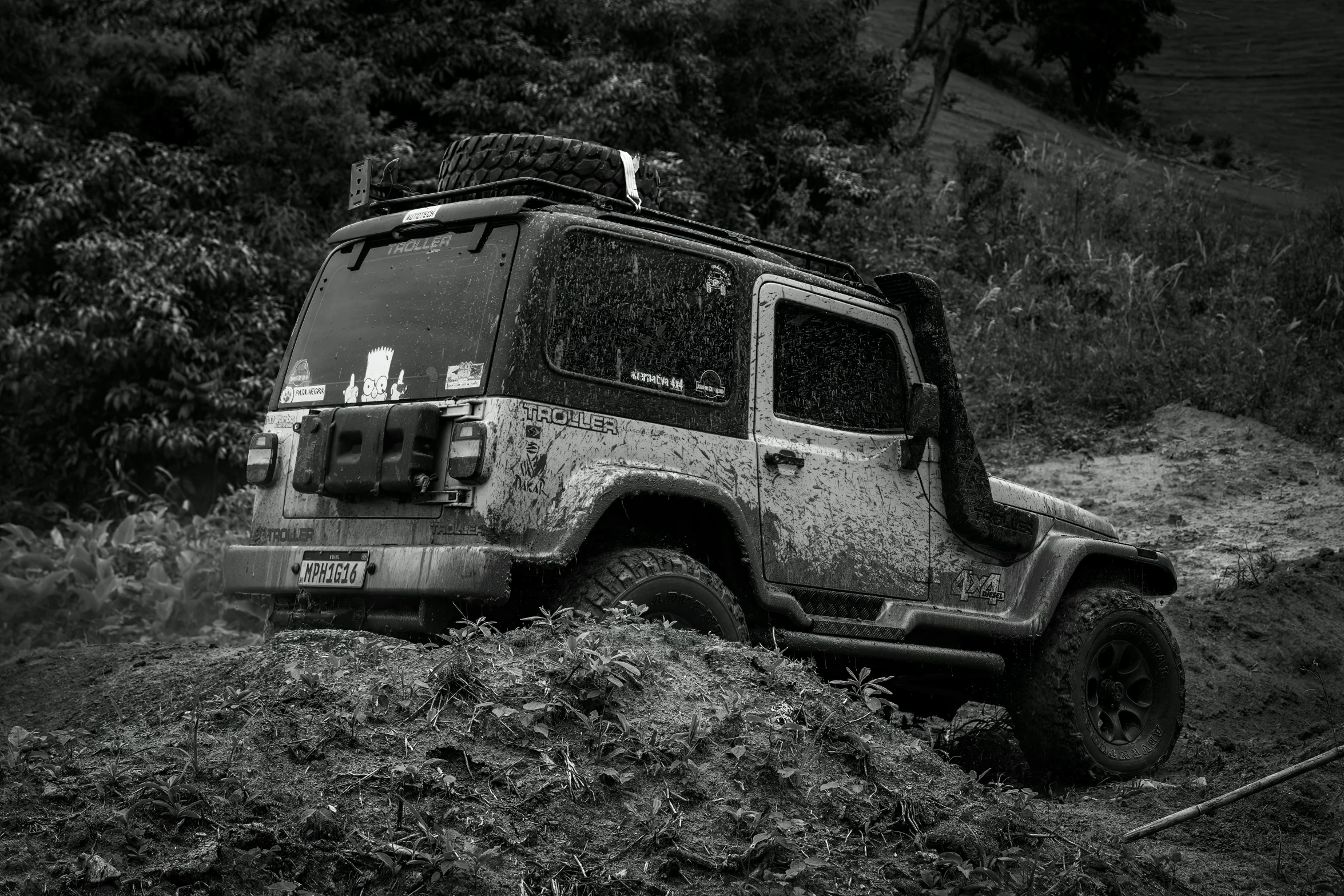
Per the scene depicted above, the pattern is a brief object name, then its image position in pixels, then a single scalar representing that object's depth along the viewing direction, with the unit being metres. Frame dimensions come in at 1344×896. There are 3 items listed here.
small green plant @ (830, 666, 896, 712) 4.28
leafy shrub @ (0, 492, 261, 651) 8.53
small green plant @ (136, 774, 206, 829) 3.09
